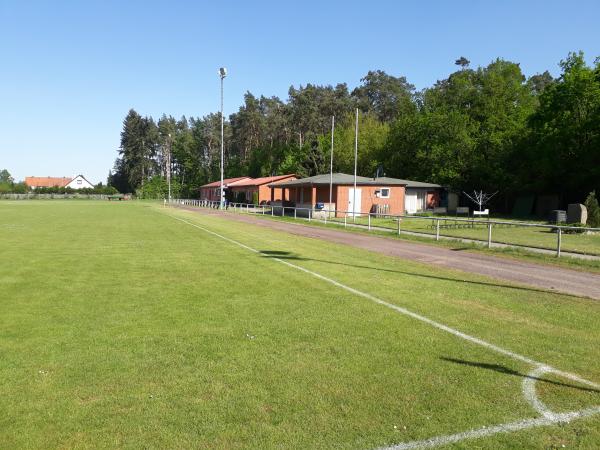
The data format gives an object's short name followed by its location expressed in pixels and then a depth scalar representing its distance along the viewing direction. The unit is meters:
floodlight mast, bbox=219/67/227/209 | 48.62
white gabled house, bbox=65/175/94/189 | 159.38
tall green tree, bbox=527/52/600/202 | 42.69
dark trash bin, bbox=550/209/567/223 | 30.44
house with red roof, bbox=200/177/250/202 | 85.06
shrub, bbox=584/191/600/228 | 28.75
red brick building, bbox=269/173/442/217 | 41.84
